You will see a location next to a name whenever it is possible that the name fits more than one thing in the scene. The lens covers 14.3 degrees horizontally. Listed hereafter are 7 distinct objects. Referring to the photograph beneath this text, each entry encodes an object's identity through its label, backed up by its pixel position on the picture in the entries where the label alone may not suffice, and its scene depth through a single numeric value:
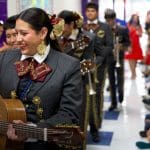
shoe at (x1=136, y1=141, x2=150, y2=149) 6.37
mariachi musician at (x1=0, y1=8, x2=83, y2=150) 3.09
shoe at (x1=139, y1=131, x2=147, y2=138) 7.01
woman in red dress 13.58
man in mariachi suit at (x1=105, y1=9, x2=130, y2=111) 8.69
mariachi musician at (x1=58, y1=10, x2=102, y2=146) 5.45
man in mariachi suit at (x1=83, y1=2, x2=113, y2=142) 6.93
